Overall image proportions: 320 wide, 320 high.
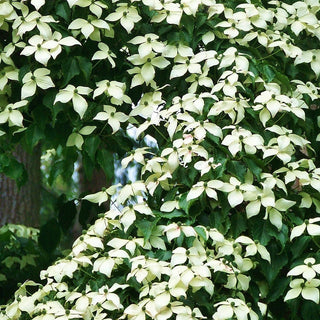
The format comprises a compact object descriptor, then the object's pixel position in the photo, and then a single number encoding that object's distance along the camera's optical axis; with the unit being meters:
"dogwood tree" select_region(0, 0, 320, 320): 4.76
